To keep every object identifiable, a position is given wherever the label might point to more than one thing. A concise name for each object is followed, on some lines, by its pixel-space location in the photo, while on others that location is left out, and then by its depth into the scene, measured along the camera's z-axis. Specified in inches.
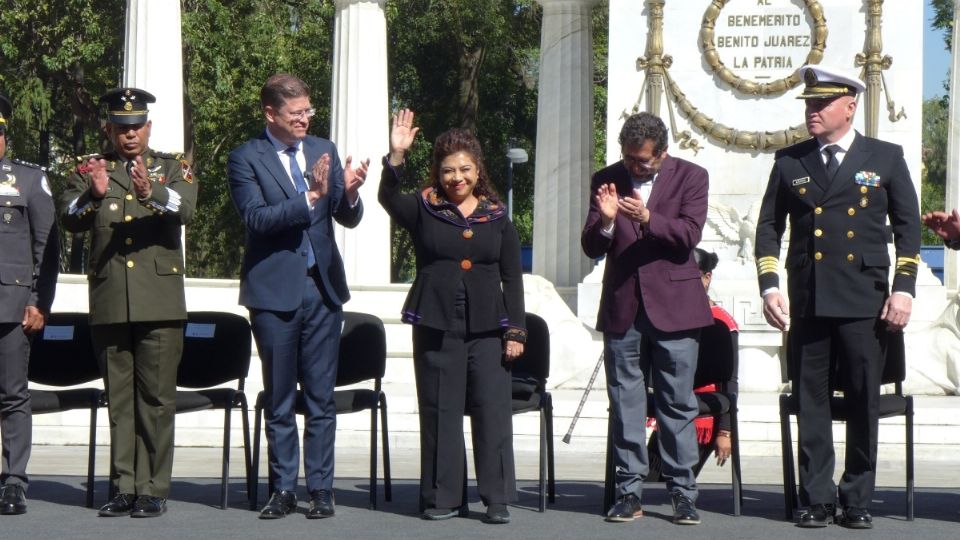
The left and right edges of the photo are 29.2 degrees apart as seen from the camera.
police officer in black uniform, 452.8
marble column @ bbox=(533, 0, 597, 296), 1121.4
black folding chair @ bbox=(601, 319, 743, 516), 465.1
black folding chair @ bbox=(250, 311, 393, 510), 495.2
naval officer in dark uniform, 430.9
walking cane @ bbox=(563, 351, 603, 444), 661.8
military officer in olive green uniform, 447.8
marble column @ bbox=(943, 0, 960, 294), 936.3
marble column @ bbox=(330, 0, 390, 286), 1021.8
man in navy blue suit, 443.5
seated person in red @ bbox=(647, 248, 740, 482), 475.8
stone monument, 853.2
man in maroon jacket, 439.5
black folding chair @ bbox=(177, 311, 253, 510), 491.2
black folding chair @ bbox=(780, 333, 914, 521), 441.4
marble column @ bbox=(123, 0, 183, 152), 994.7
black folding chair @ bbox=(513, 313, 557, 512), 476.1
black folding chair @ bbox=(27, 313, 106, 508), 496.7
